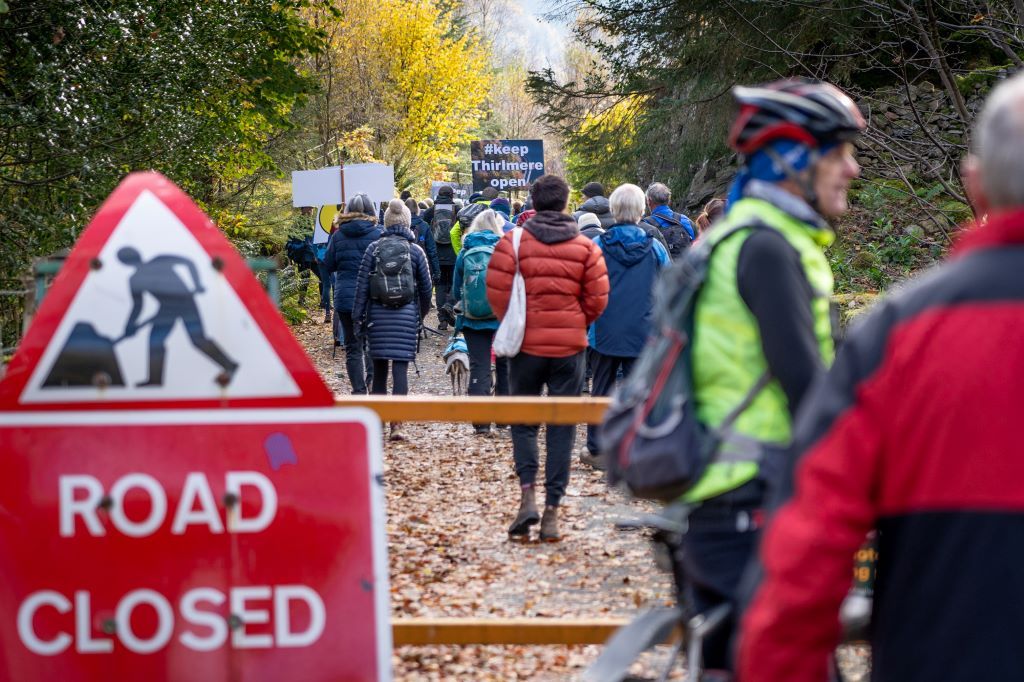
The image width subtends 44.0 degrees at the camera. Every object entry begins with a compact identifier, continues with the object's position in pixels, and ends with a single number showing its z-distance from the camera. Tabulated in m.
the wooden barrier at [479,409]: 4.26
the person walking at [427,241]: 20.38
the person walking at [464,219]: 17.02
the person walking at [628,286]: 10.09
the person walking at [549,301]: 8.37
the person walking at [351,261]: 13.08
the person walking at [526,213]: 14.02
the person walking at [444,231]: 20.69
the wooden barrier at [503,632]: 4.21
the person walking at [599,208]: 12.84
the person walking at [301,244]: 24.44
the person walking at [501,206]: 18.83
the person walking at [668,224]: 13.45
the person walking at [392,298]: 11.41
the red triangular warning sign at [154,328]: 3.30
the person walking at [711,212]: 11.54
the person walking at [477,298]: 11.41
